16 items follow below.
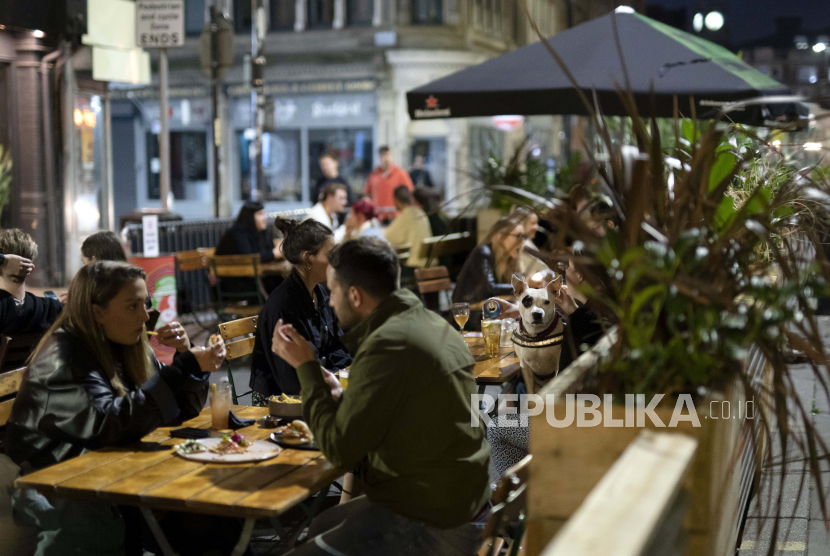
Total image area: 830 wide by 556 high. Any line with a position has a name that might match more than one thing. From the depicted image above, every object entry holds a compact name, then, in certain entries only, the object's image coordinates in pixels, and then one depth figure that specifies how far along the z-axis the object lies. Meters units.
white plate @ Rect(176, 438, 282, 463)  6.11
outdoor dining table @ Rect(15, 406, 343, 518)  5.33
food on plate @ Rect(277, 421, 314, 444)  6.54
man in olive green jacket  5.59
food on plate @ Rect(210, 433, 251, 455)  6.31
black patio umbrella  13.20
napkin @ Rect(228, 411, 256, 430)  7.08
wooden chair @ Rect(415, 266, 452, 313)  15.10
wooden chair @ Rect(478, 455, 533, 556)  5.22
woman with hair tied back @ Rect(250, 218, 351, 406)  8.77
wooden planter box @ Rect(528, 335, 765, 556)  4.24
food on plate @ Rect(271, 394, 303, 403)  7.28
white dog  9.45
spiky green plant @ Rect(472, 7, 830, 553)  4.29
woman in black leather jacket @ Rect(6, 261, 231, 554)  6.06
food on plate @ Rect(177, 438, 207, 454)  6.26
